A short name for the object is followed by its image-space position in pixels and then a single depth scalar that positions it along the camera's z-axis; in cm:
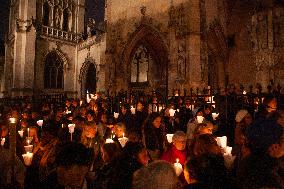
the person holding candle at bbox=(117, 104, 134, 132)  742
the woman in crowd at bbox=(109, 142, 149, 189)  267
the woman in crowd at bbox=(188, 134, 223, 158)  320
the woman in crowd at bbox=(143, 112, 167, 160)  525
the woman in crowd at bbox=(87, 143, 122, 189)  273
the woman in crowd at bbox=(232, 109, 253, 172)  353
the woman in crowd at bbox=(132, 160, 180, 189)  197
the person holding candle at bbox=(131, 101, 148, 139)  750
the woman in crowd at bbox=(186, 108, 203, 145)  622
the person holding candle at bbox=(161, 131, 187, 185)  415
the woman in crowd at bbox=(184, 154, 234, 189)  198
